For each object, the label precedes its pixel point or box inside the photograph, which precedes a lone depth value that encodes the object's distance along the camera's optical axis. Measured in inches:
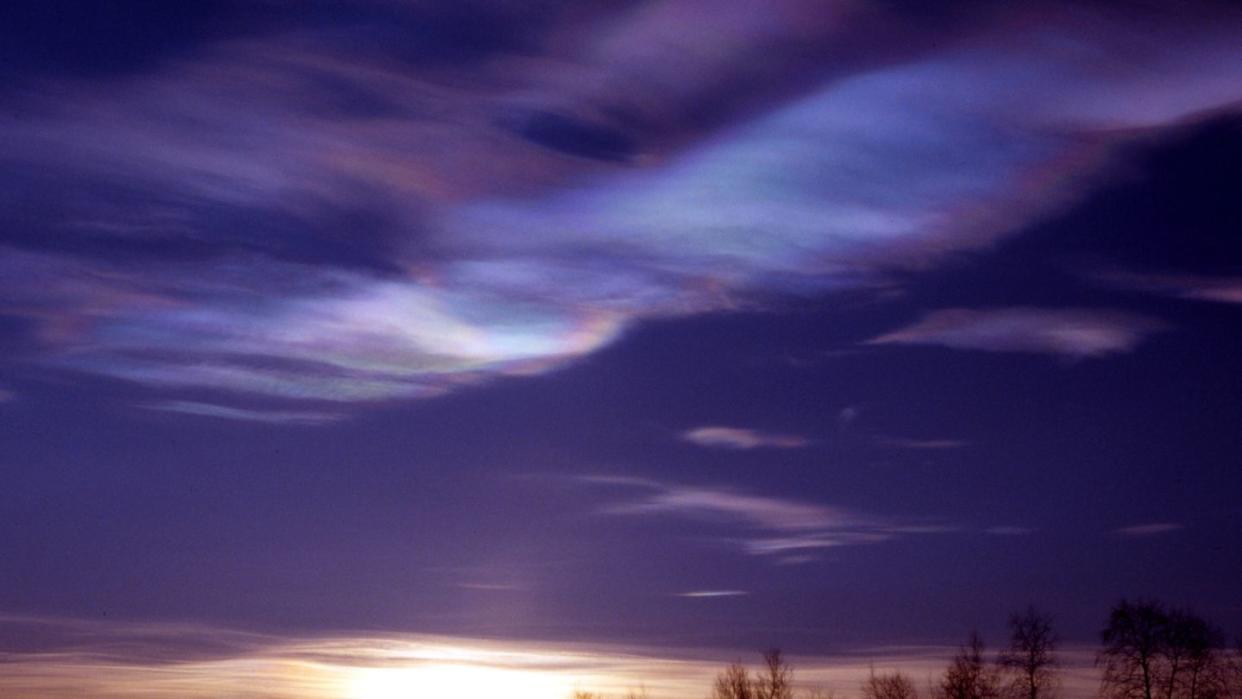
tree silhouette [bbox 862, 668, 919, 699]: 5014.8
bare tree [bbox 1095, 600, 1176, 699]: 4229.8
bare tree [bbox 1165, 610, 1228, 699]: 4143.7
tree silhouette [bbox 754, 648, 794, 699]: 5398.6
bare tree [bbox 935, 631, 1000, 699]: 4556.6
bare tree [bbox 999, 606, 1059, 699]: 4379.9
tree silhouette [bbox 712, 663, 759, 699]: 5487.2
